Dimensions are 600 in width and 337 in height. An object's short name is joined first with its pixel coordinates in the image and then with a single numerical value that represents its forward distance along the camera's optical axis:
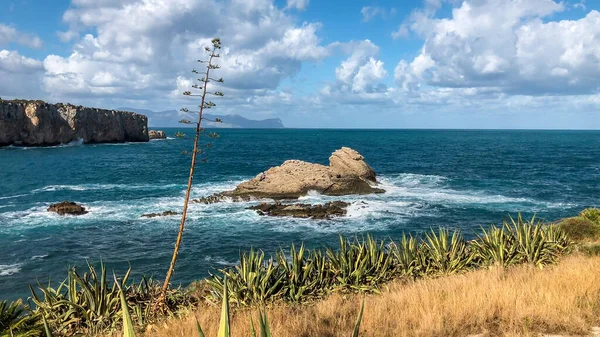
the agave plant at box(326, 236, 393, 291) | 9.89
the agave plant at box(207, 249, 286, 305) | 8.85
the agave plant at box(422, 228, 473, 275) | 10.86
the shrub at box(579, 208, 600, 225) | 18.63
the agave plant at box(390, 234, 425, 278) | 10.77
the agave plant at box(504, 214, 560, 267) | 11.23
